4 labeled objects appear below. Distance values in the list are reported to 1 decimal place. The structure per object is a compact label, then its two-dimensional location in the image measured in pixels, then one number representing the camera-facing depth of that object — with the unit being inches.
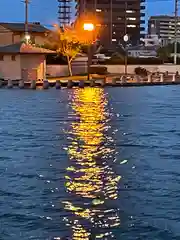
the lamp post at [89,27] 2247.8
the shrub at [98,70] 2512.3
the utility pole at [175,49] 2962.6
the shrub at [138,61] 2839.6
